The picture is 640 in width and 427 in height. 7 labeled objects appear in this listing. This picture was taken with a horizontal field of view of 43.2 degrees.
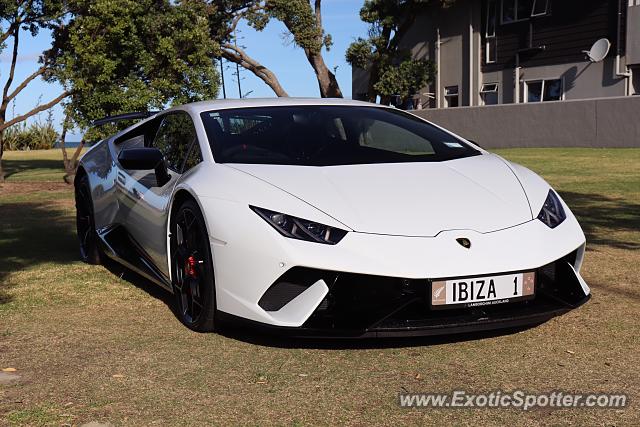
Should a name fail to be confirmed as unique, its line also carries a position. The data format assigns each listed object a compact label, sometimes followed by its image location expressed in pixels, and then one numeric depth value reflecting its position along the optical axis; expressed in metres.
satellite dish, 24.45
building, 24.50
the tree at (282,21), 25.27
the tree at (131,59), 14.18
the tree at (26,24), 14.99
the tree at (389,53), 28.91
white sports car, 3.61
